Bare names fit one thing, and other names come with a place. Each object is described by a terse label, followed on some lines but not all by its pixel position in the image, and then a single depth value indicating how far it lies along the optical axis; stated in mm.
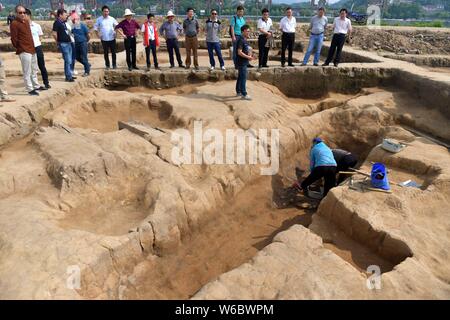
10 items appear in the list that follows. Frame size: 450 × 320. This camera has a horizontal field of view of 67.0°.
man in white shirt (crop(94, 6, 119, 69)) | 8362
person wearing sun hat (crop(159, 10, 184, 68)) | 8625
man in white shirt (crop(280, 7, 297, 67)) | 8489
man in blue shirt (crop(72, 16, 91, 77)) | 8142
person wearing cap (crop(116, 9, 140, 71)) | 8203
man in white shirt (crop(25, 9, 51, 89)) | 7051
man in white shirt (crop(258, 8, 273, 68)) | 8364
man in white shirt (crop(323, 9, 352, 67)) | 8648
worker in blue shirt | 5676
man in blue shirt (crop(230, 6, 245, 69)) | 7984
